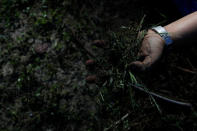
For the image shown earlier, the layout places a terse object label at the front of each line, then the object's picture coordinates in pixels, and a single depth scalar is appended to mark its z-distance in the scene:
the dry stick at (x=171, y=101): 1.93
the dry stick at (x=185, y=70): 2.07
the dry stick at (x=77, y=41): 2.10
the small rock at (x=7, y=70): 2.03
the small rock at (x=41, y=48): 2.09
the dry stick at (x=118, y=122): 1.92
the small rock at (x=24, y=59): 2.06
